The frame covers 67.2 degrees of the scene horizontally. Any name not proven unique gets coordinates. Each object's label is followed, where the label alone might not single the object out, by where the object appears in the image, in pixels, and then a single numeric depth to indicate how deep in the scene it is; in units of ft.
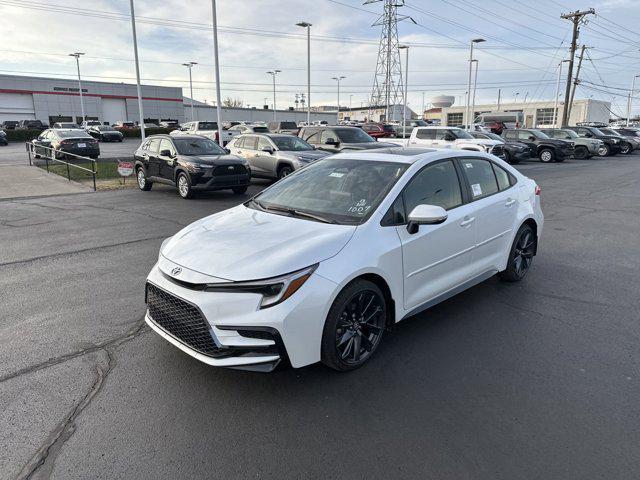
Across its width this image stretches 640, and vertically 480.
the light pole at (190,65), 198.51
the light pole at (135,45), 72.95
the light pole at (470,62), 111.77
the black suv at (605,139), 102.53
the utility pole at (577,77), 155.03
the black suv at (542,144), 83.35
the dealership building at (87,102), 223.51
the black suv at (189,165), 39.86
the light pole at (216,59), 65.62
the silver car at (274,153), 46.10
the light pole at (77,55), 185.01
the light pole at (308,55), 94.54
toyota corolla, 10.23
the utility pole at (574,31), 130.72
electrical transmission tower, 170.11
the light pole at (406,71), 136.24
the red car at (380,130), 123.13
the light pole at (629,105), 271.04
